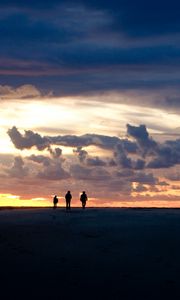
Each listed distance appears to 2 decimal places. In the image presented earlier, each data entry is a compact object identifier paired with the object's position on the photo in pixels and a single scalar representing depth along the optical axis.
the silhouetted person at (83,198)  66.25
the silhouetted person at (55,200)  74.75
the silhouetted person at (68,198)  65.46
